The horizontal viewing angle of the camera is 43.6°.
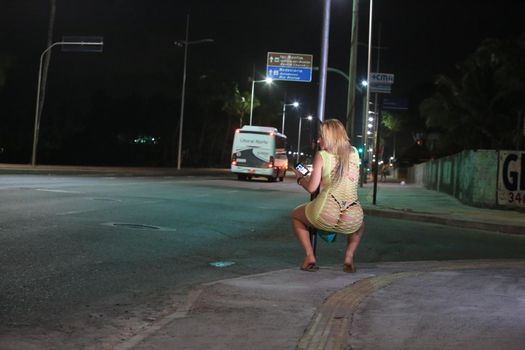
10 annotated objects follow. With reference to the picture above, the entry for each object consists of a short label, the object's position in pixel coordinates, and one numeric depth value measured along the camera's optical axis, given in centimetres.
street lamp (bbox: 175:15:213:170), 5153
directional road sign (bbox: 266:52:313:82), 3275
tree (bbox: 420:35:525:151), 4147
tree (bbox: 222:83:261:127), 7438
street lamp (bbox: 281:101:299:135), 8265
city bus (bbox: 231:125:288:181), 3975
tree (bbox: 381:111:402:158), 8444
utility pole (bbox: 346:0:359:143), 2363
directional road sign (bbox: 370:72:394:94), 2552
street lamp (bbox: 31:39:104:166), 3619
